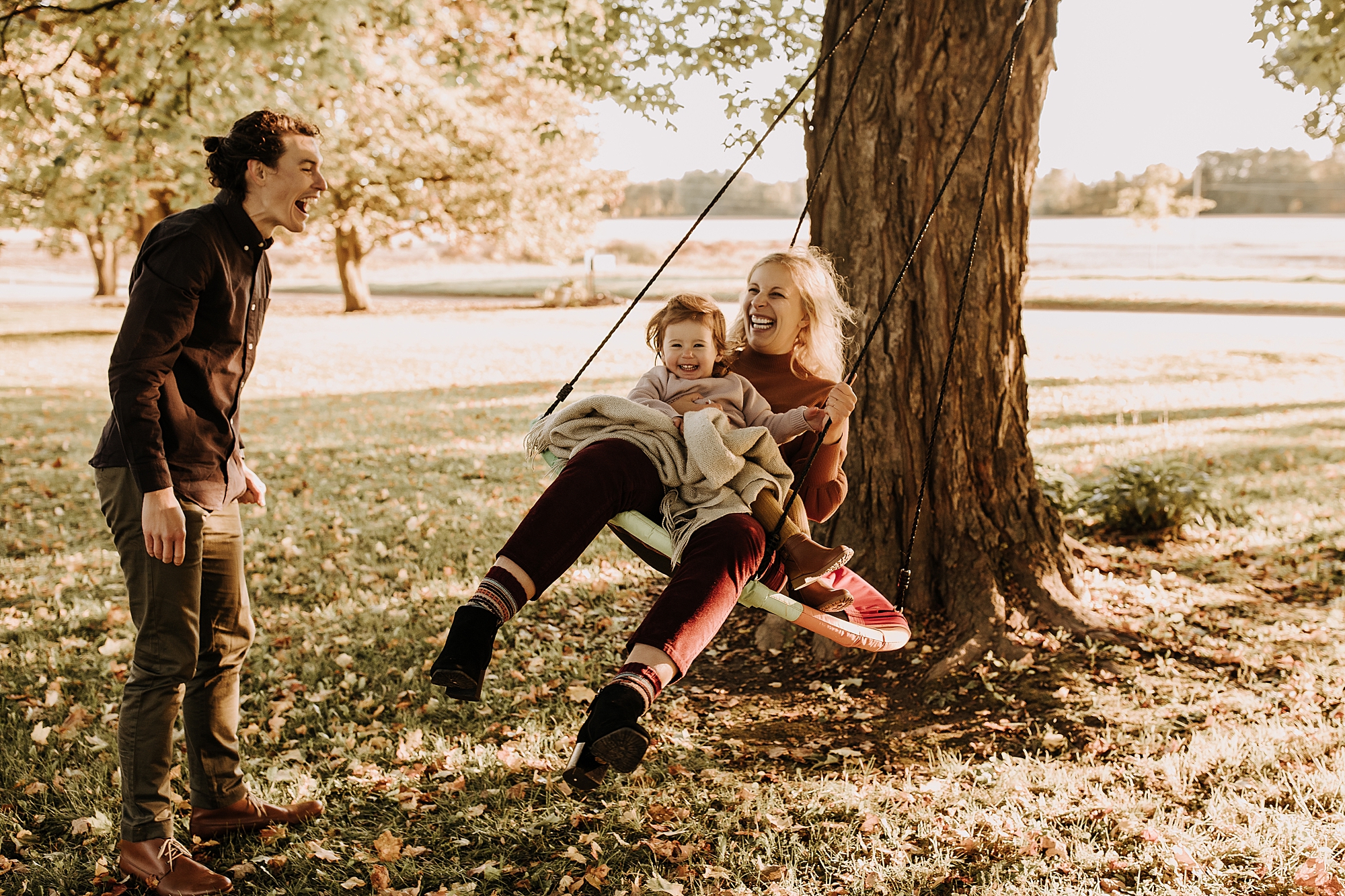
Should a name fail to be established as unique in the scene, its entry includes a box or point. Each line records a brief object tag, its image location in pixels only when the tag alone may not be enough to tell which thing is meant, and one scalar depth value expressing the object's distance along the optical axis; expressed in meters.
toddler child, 3.44
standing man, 2.65
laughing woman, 2.56
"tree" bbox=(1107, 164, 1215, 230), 46.94
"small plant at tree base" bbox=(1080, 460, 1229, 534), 6.16
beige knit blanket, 3.04
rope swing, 2.89
